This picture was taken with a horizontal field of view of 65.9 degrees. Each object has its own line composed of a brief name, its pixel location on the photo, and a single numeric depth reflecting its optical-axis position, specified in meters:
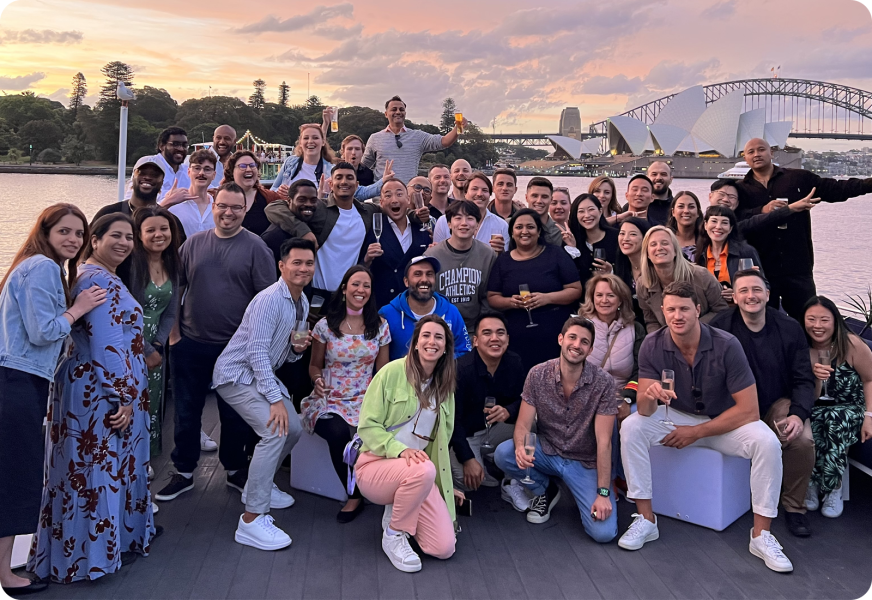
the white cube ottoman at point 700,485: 3.32
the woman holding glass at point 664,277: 3.86
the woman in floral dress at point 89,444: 2.69
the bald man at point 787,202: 4.85
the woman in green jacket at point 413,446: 3.02
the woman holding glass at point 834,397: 3.50
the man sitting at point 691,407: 3.17
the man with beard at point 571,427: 3.30
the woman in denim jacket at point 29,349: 2.46
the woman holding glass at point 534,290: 4.21
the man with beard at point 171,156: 4.96
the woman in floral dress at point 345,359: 3.47
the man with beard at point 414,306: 3.74
